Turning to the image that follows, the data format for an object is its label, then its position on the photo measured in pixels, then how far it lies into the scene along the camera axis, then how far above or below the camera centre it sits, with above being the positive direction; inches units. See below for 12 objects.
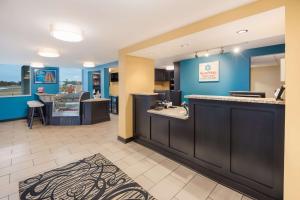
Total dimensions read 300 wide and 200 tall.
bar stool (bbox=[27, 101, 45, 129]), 208.1 -25.9
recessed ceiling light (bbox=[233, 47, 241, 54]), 173.8 +52.9
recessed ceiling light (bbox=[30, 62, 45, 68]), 245.4 +50.1
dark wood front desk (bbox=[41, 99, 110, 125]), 221.1 -32.1
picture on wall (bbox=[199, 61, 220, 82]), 205.9 +32.1
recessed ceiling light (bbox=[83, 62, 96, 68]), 249.8 +51.2
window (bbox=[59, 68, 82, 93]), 323.4 +37.3
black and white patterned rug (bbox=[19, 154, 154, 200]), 78.4 -52.1
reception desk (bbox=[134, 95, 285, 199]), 69.7 -27.6
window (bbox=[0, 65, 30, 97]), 254.9 +25.1
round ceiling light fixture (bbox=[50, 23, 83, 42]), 95.7 +41.0
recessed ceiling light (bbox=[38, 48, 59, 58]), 160.7 +46.4
